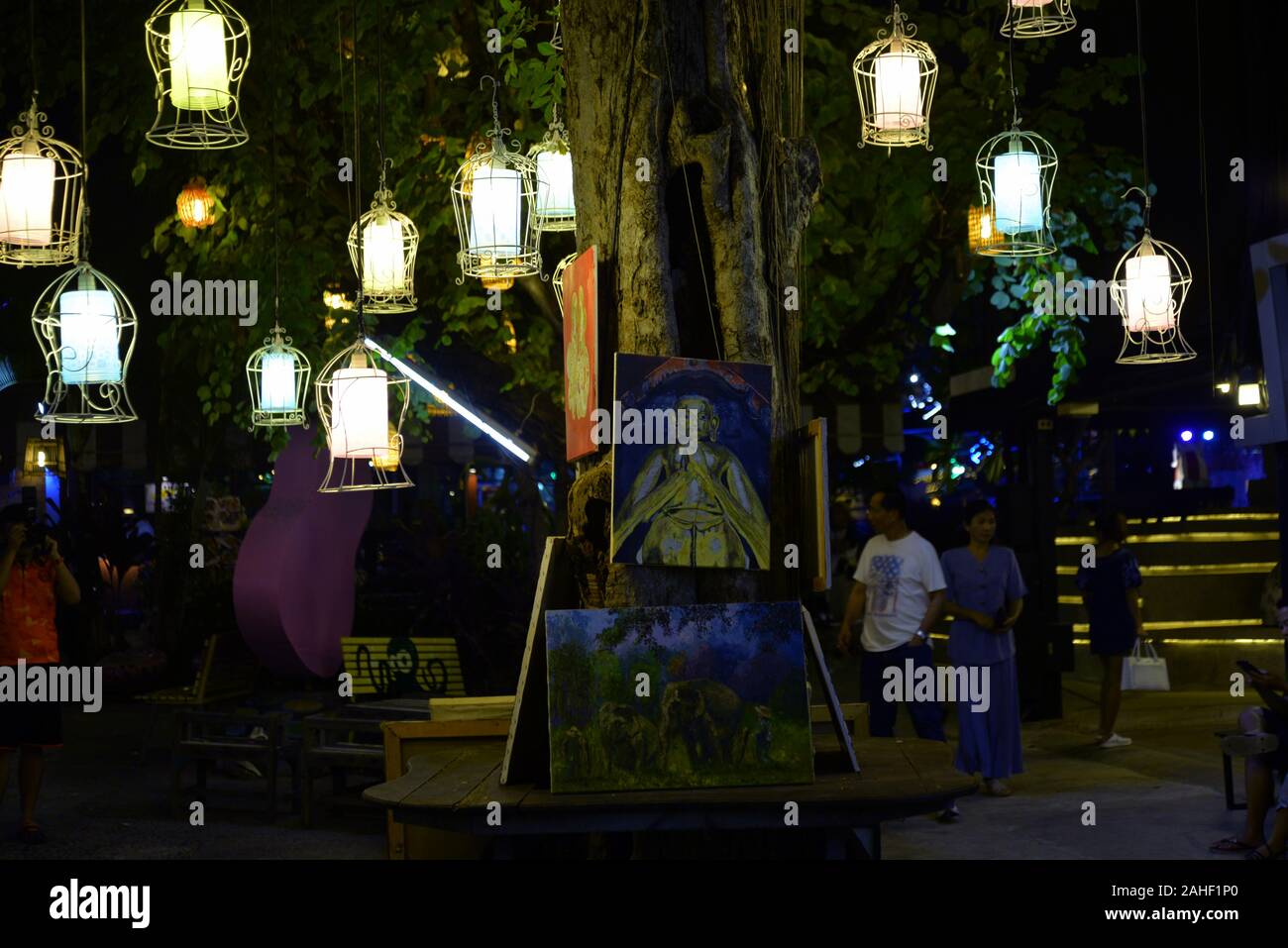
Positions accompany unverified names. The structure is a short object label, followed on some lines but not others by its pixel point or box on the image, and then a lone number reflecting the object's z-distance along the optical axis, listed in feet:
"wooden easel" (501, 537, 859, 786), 15.87
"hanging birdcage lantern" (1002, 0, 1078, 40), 26.13
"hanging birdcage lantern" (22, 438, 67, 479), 65.87
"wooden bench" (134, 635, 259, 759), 33.71
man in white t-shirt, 28.99
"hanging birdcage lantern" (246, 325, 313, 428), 31.22
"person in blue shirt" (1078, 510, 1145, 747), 36.70
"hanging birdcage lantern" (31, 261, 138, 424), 23.48
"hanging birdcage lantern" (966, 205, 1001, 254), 30.55
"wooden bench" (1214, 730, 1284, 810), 28.30
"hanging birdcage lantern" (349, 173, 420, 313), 29.04
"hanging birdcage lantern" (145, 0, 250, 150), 21.44
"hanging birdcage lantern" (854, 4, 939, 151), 27.04
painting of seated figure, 16.60
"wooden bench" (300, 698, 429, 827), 28.76
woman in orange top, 27.35
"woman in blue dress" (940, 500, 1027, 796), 30.50
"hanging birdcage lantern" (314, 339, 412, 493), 25.25
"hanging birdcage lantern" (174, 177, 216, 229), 38.17
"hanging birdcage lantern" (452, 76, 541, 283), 26.66
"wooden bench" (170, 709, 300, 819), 30.76
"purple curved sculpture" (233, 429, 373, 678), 39.60
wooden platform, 14.60
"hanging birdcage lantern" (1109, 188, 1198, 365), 30.55
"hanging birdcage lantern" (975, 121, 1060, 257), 28.94
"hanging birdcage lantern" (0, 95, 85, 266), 22.30
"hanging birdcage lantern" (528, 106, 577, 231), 27.40
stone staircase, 49.85
